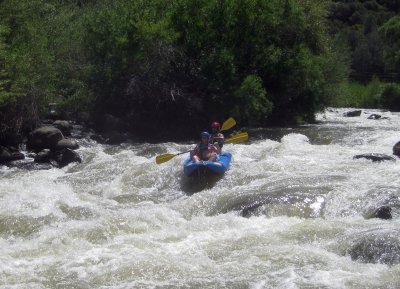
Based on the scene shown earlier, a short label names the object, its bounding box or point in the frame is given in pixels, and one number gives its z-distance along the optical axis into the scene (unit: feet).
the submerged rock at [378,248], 25.40
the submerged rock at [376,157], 41.27
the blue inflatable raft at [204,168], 38.40
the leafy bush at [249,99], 56.40
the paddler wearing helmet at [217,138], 42.60
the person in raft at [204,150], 40.42
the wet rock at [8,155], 47.02
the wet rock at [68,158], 46.39
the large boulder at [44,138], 49.57
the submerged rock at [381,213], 29.84
